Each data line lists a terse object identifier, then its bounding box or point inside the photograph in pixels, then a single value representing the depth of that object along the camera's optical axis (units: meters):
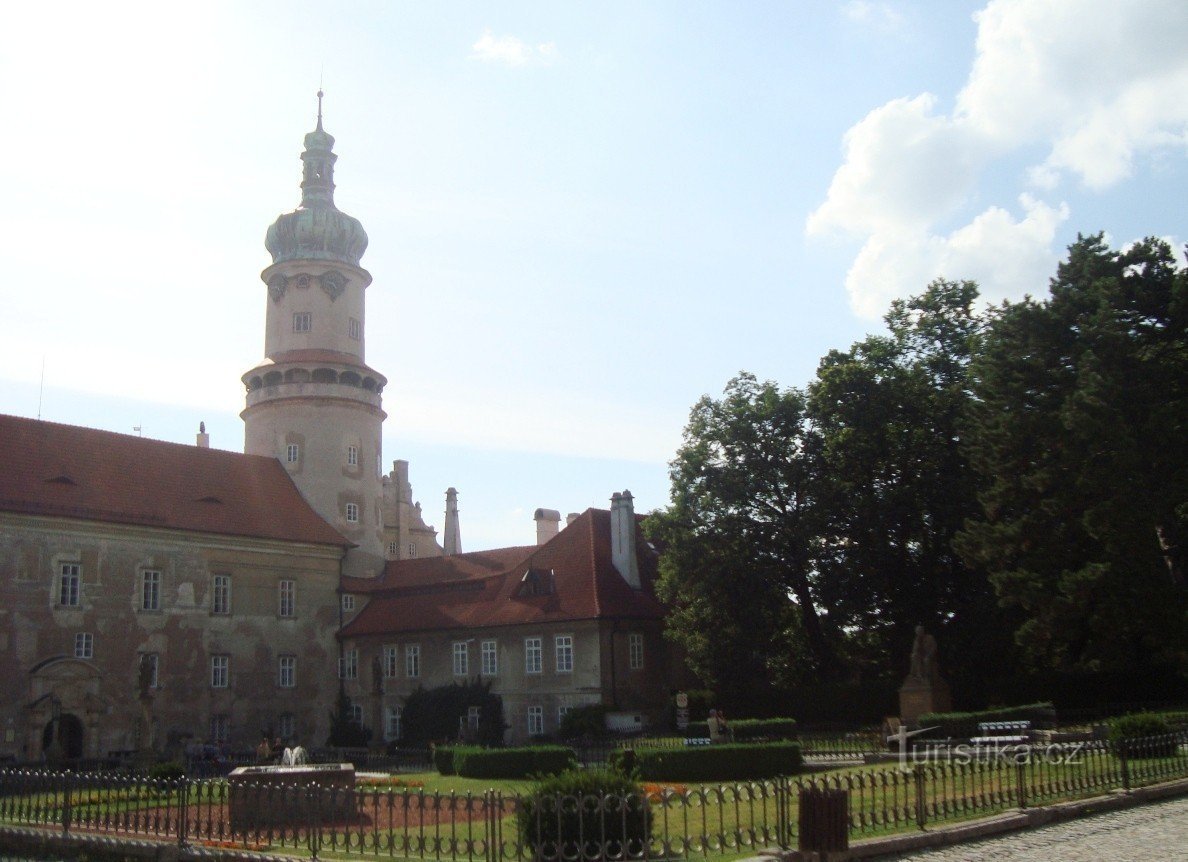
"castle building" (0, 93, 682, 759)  41.72
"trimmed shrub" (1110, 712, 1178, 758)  20.41
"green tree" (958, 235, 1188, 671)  31.69
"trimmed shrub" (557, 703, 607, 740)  40.29
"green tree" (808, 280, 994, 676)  39.56
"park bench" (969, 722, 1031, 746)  26.11
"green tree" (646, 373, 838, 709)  40.47
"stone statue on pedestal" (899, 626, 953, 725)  32.72
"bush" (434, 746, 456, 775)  32.09
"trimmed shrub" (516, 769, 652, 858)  12.95
